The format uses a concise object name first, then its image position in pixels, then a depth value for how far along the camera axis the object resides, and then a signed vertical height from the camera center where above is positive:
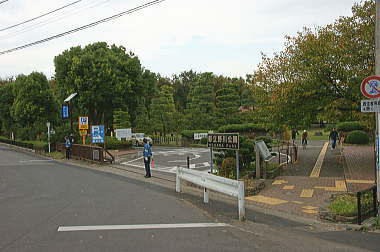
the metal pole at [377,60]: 7.65 +1.33
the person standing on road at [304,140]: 28.02 -1.40
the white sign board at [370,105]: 7.52 +0.35
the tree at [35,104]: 39.94 +2.55
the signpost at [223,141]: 11.33 -0.57
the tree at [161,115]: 44.97 +1.17
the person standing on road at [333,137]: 24.92 -1.06
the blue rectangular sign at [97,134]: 23.78 -0.60
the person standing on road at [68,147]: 26.31 -1.59
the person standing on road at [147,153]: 15.31 -1.23
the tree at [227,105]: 40.34 +2.07
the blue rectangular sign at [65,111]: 29.25 +1.19
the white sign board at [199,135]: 29.99 -1.01
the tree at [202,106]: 40.44 +2.08
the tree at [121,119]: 45.22 +0.73
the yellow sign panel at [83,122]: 25.42 +0.20
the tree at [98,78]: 33.00 +4.52
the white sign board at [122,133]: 29.62 -0.70
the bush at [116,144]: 30.80 -1.69
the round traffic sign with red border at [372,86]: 7.56 +0.75
